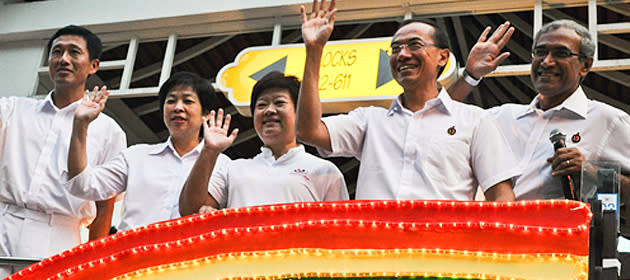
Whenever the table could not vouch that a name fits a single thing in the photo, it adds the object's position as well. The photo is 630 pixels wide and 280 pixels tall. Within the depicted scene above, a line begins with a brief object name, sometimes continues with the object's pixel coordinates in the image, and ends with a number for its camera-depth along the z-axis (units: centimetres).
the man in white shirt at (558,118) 224
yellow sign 466
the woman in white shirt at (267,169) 242
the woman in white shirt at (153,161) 269
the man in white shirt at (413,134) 217
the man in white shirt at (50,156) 290
